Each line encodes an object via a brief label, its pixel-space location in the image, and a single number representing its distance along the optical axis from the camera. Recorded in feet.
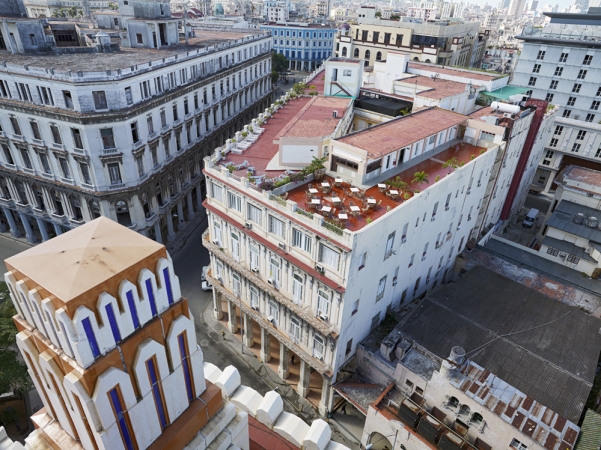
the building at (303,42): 559.79
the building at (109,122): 164.66
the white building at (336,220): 116.98
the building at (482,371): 98.17
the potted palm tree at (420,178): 138.10
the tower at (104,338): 36.40
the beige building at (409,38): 382.22
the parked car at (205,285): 185.16
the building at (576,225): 175.11
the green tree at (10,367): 110.93
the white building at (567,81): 259.60
